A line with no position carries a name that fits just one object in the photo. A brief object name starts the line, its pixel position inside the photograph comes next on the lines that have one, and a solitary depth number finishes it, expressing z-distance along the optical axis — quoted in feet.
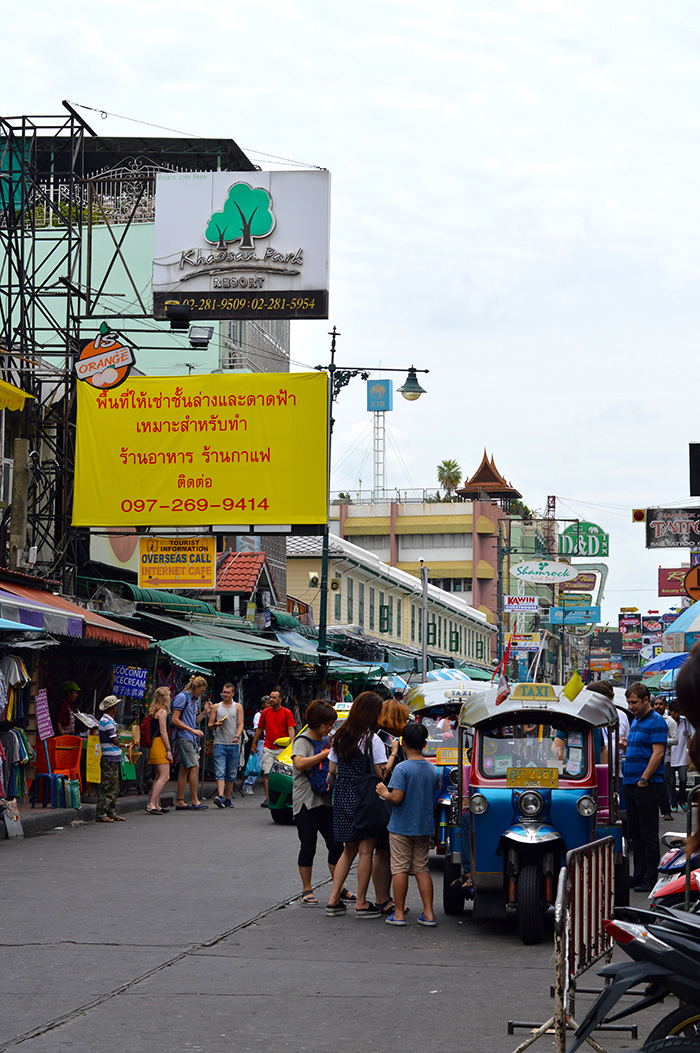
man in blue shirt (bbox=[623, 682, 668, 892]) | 42.04
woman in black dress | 37.37
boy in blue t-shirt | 35.68
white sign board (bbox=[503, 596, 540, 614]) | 211.61
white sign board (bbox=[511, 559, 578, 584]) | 180.96
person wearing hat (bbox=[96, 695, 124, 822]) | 62.28
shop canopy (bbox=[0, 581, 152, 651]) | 64.34
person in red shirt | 75.36
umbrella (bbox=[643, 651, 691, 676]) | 67.05
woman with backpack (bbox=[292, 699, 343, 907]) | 39.14
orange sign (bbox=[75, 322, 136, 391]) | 80.84
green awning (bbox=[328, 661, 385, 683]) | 118.11
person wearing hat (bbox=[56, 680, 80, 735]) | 70.90
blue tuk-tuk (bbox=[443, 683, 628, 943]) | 34.30
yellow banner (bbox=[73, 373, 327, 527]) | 82.84
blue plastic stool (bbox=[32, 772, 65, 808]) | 63.77
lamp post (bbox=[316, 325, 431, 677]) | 105.40
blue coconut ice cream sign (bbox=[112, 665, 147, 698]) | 74.23
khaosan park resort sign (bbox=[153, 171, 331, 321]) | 87.30
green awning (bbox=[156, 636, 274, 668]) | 77.87
